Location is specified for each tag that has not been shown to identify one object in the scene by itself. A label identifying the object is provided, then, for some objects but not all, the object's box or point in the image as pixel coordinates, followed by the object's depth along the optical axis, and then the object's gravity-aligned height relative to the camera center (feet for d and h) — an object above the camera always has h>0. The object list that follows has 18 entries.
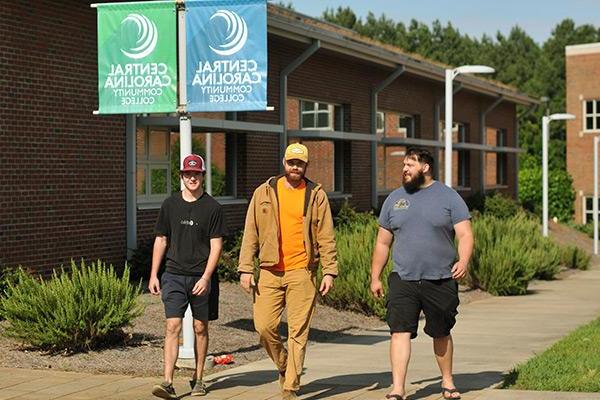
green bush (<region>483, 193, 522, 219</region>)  128.88 -2.70
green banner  40.06 +4.33
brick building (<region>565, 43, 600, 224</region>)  198.59 +12.68
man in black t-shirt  32.37 -1.91
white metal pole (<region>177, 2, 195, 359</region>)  38.78 +1.88
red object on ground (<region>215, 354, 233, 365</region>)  39.86 -5.89
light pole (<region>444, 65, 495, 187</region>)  77.20 +4.08
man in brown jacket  31.27 -1.87
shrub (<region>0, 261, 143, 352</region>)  40.52 -4.38
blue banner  39.50 +4.29
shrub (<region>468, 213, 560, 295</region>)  75.92 -4.94
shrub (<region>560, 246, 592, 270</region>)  112.88 -7.31
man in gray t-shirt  30.50 -1.92
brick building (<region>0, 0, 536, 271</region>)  56.13 +3.31
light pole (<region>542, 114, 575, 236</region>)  120.47 +1.01
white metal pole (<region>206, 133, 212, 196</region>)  76.07 +1.38
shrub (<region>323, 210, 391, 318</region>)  58.39 -4.81
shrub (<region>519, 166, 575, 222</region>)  202.18 -2.25
